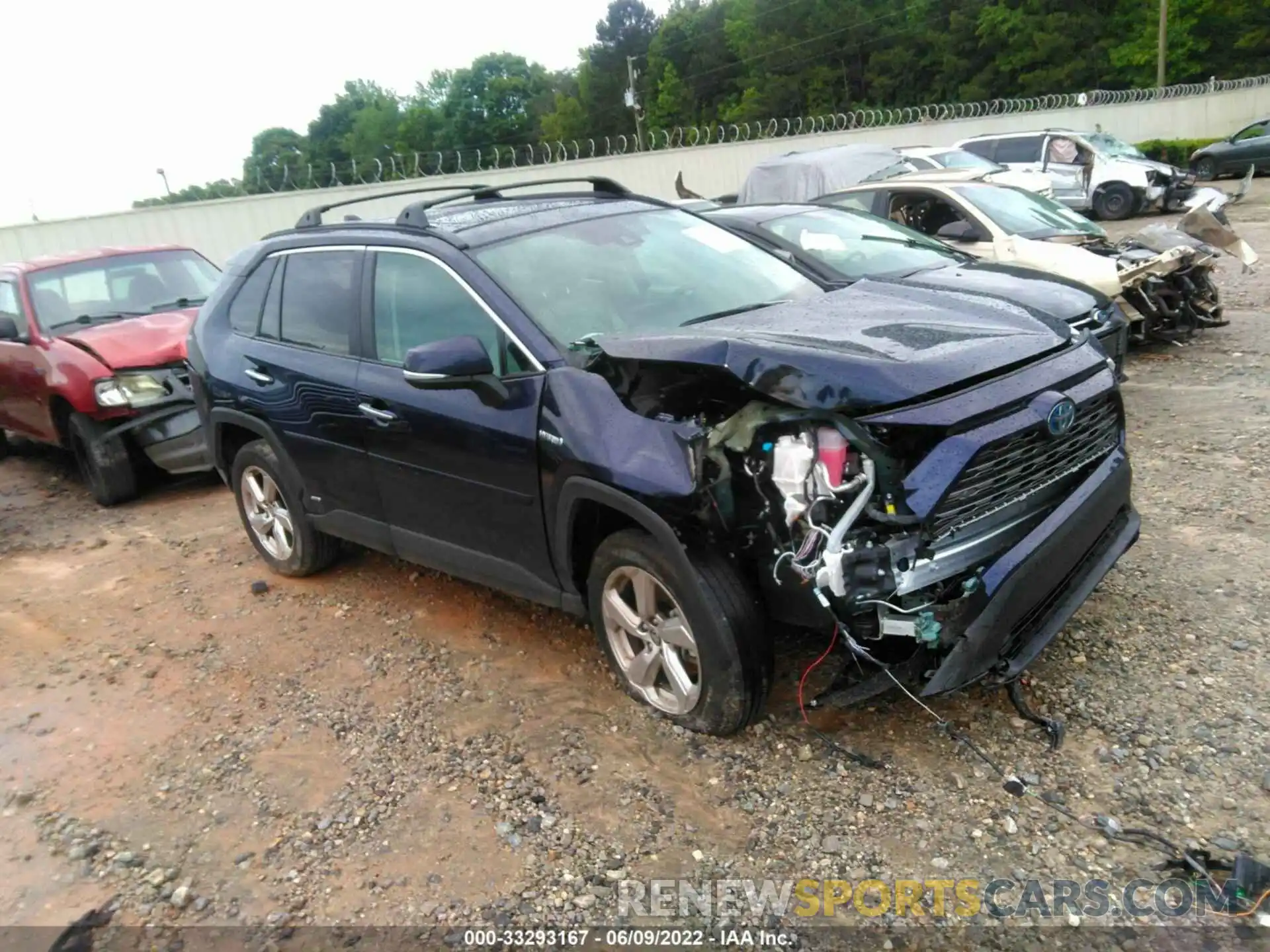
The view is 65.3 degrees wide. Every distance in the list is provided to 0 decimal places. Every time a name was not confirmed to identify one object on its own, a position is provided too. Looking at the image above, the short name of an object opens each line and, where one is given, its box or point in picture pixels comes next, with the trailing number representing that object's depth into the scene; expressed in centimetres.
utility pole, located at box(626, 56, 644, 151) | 6209
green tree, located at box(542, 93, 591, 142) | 8994
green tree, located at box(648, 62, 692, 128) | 8294
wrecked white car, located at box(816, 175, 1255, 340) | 770
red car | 724
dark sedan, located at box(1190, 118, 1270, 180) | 2331
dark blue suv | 297
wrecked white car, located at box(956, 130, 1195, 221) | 1795
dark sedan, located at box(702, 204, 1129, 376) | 496
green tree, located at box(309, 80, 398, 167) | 10119
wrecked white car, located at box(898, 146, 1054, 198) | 1486
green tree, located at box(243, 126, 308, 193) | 9381
